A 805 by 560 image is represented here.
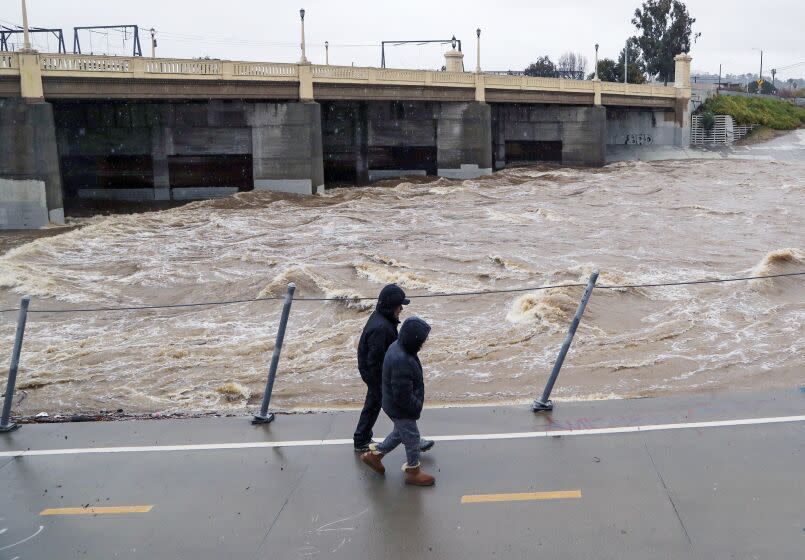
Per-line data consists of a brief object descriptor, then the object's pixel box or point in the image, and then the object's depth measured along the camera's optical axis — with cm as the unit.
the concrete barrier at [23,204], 3109
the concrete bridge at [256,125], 3175
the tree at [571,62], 16250
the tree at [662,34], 9088
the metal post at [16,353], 761
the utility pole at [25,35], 3112
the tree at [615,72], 9646
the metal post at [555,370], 755
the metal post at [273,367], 733
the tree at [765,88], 10415
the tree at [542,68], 11006
